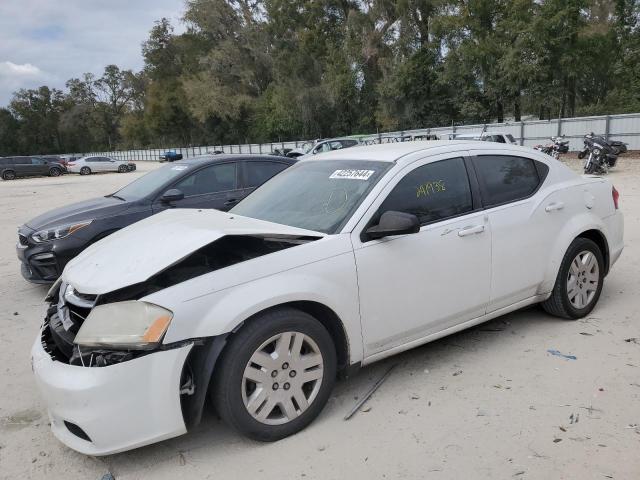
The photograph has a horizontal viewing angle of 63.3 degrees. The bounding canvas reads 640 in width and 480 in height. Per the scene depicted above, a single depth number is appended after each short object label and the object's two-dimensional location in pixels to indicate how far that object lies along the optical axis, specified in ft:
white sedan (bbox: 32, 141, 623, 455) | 8.61
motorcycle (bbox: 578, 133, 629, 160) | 56.13
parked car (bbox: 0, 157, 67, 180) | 115.85
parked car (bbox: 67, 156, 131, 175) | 126.11
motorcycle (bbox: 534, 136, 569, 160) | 65.10
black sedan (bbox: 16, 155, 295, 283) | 19.20
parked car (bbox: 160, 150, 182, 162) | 150.90
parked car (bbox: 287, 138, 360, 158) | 75.65
